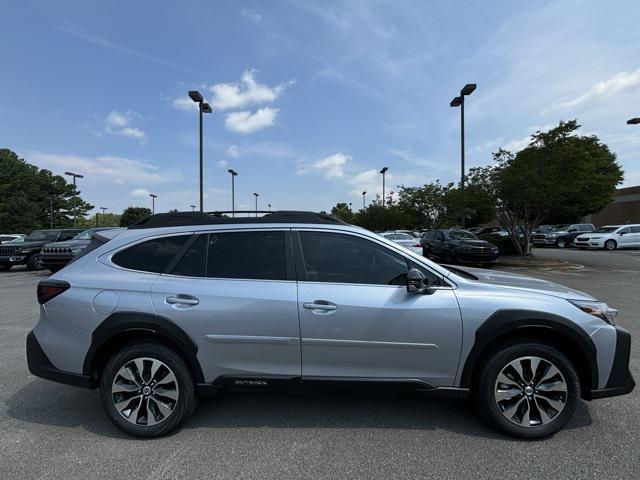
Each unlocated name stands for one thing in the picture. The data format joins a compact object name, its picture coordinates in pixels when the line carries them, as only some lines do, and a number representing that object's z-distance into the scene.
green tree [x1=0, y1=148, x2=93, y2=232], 47.81
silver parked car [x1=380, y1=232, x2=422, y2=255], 16.12
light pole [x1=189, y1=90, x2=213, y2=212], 16.25
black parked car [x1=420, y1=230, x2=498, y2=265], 16.22
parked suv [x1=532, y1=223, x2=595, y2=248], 28.38
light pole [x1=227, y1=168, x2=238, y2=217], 35.61
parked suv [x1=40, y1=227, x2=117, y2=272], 13.38
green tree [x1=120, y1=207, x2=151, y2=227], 78.19
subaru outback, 2.92
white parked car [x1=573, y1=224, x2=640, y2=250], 24.56
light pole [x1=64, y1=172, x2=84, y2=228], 64.29
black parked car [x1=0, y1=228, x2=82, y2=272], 16.06
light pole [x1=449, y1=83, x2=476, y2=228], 17.91
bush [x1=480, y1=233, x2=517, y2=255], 20.62
